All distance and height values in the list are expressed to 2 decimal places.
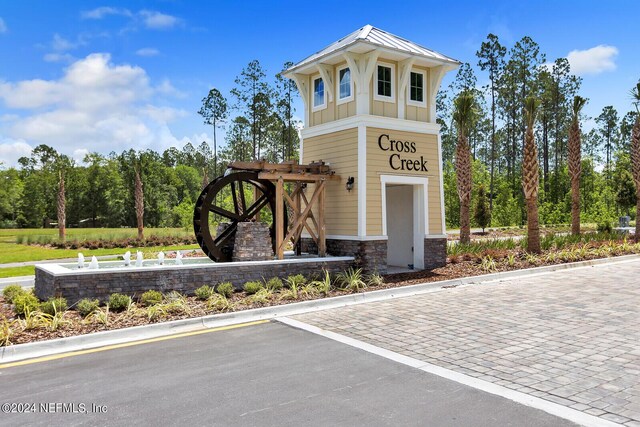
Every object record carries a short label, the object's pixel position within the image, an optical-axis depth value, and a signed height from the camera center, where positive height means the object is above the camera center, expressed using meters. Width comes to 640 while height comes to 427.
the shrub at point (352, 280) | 11.89 -1.56
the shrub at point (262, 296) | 10.23 -1.66
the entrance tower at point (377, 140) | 13.75 +2.33
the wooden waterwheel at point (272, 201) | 13.16 +0.53
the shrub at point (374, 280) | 12.55 -1.62
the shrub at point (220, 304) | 9.62 -1.69
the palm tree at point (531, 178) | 17.83 +1.40
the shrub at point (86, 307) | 8.98 -1.58
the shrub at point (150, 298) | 9.69 -1.55
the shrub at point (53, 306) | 8.79 -1.53
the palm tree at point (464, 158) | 22.80 +2.83
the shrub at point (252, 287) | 11.10 -1.55
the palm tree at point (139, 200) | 32.16 +1.37
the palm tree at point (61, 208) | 31.84 +0.91
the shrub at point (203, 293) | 10.49 -1.57
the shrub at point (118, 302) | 9.38 -1.56
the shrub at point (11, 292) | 10.10 -1.46
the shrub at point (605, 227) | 29.26 -0.76
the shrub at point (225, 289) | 10.80 -1.55
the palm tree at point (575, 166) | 25.50 +2.64
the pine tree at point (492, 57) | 45.72 +15.15
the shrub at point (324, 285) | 11.43 -1.60
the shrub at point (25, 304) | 8.83 -1.50
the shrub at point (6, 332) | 7.27 -1.69
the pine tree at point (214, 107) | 47.28 +11.03
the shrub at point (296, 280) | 11.91 -1.51
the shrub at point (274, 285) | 11.40 -1.54
